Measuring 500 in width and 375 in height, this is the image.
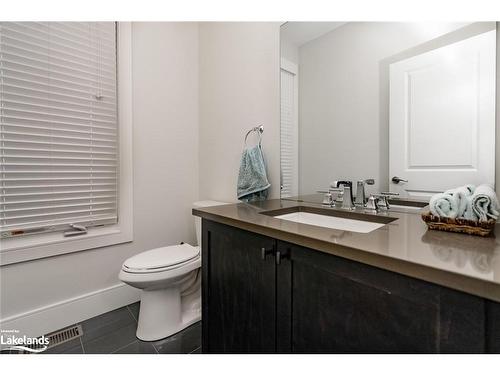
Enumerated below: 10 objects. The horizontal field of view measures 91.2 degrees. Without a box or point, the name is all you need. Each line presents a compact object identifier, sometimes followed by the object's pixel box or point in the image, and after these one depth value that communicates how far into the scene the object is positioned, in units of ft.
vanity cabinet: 1.56
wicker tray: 2.15
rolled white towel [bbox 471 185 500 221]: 2.15
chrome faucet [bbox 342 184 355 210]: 3.76
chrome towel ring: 5.41
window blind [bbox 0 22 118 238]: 4.51
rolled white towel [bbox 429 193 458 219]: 2.31
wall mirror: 2.81
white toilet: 4.41
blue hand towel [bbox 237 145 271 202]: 5.04
